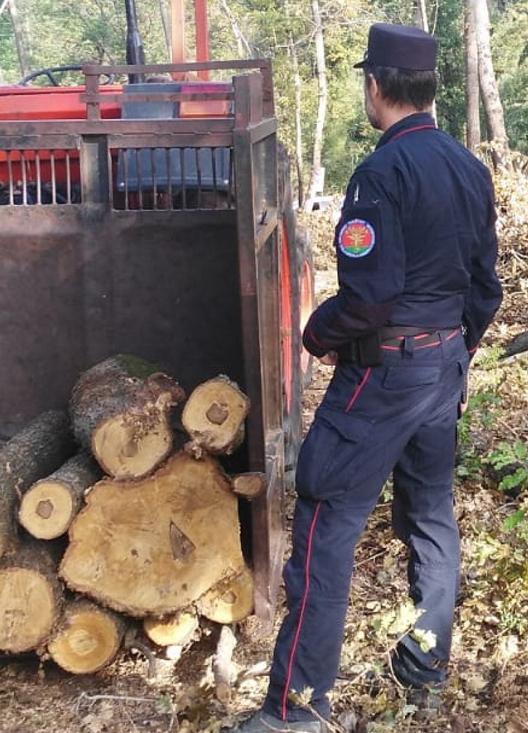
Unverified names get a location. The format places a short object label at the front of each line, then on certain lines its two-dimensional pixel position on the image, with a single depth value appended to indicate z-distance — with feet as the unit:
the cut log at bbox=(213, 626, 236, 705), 10.73
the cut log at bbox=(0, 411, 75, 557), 11.11
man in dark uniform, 9.18
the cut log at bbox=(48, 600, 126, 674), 11.02
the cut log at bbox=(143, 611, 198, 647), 11.53
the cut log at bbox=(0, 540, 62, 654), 10.87
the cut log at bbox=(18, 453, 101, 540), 10.88
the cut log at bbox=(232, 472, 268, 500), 11.42
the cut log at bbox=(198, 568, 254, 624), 11.77
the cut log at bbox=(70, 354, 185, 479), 10.98
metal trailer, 11.74
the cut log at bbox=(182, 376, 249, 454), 11.10
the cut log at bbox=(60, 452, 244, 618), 11.00
